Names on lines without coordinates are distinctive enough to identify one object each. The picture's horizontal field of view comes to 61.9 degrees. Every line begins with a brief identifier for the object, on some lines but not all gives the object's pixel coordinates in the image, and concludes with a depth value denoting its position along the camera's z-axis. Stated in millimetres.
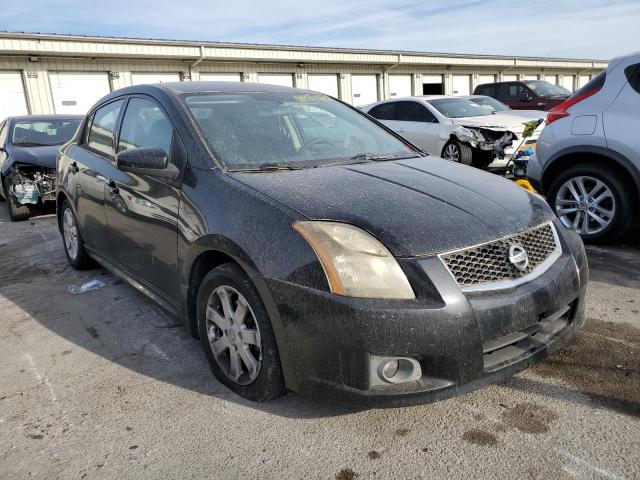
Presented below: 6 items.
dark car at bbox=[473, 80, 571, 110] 15094
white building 16500
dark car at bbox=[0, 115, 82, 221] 7414
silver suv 4656
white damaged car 10125
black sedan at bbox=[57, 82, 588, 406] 2137
